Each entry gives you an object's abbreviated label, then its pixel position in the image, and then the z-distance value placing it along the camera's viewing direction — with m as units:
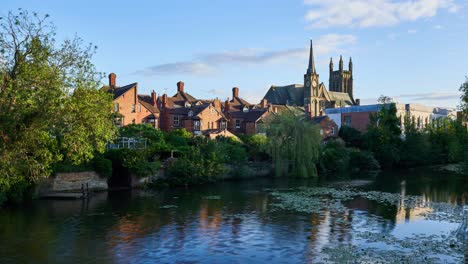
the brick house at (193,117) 81.75
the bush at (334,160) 67.12
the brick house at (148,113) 77.25
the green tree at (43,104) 24.39
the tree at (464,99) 42.28
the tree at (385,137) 78.69
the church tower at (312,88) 136.50
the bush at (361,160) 73.25
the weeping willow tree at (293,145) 57.97
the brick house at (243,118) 89.44
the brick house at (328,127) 90.50
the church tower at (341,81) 170.12
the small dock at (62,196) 39.59
